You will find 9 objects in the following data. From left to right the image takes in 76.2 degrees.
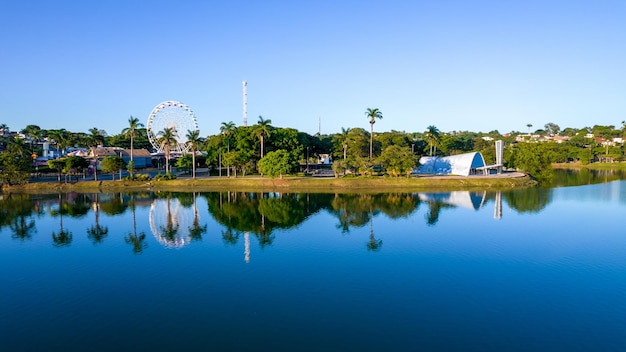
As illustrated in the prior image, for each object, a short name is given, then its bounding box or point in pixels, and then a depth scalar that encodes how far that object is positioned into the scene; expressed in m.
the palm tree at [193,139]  95.06
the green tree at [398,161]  86.94
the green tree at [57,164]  90.21
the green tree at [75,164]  88.38
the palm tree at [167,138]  94.62
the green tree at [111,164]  89.00
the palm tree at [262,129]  95.94
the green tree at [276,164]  83.77
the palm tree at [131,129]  92.31
